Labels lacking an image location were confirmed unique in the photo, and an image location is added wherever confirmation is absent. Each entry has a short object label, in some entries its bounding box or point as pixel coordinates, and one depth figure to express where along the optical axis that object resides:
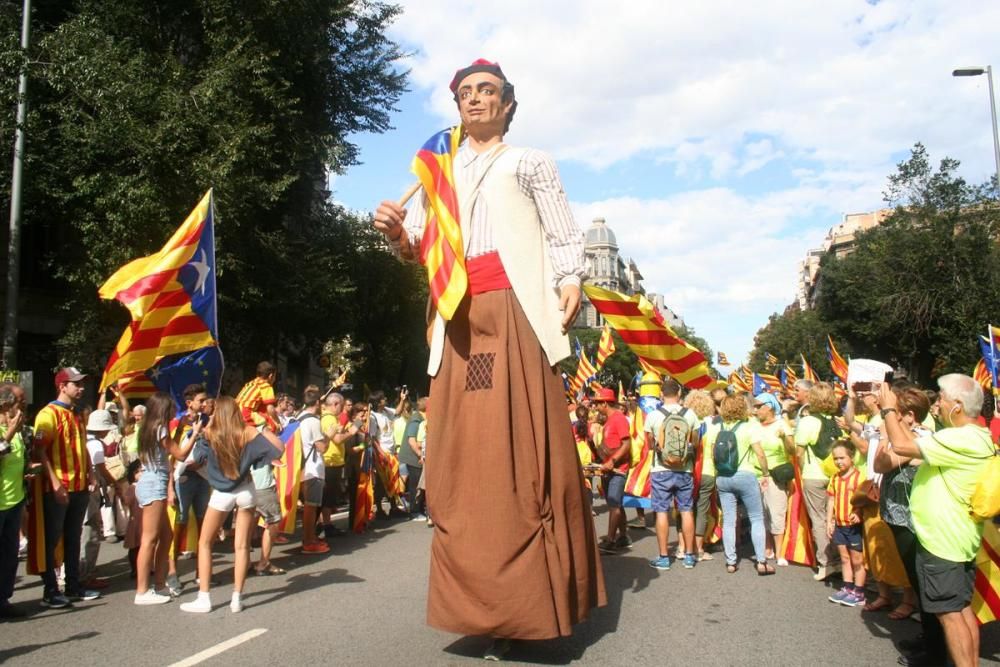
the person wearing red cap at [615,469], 9.72
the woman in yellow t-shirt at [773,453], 8.80
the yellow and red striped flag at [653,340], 11.09
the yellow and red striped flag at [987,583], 5.11
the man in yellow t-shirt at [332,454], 10.73
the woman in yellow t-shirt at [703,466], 9.20
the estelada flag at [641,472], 9.53
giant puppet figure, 4.70
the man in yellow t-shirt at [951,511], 4.51
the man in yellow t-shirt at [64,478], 6.89
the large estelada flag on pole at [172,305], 8.05
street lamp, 20.61
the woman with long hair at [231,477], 6.66
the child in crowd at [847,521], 7.18
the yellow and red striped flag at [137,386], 8.86
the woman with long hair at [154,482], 6.96
